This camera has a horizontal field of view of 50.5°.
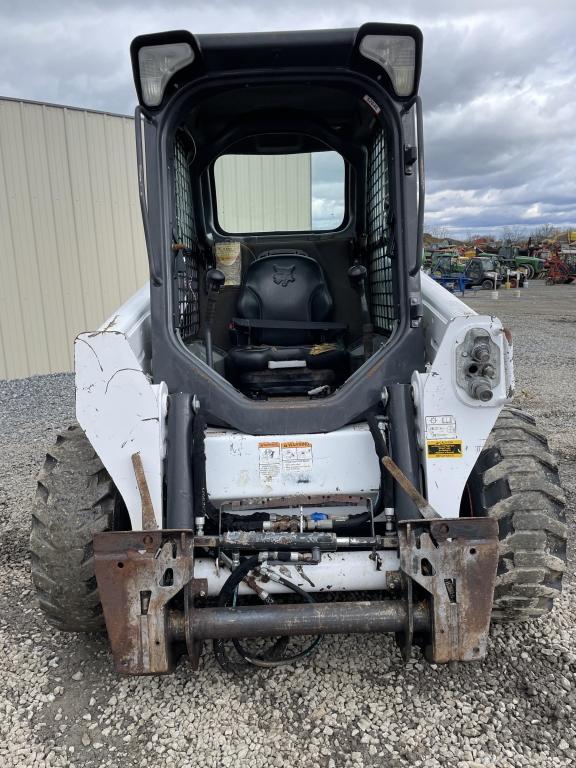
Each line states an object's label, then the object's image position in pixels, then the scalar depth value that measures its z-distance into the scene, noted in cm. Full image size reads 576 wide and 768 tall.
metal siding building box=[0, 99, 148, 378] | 814
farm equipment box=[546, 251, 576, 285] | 3266
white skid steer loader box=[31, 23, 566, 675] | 215
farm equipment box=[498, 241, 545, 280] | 3444
